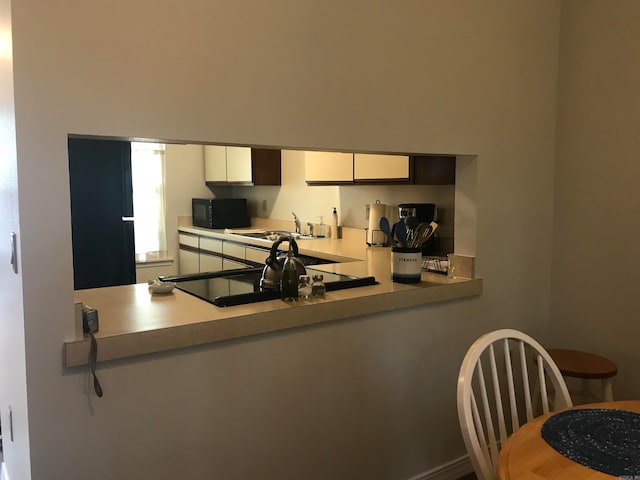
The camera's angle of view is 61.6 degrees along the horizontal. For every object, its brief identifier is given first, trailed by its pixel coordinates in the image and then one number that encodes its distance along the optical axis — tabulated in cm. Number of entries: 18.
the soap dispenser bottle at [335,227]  430
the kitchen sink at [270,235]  457
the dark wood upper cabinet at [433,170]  282
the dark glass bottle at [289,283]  204
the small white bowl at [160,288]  218
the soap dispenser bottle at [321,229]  452
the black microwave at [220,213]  542
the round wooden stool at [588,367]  233
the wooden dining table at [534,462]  120
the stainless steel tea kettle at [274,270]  219
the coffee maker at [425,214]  323
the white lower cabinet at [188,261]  557
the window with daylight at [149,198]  559
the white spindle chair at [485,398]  143
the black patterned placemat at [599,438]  124
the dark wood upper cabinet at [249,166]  503
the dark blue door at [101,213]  371
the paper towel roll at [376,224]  373
